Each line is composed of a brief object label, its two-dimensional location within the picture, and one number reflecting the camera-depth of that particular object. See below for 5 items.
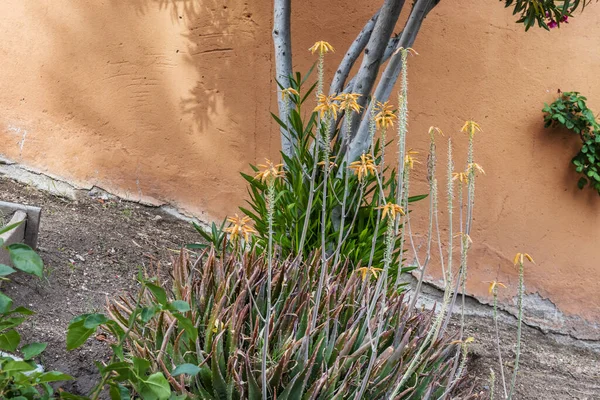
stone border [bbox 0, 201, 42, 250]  3.27
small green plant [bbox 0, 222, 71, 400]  1.35
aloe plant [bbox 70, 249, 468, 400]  2.00
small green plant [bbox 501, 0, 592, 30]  3.18
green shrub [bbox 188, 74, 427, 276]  3.26
